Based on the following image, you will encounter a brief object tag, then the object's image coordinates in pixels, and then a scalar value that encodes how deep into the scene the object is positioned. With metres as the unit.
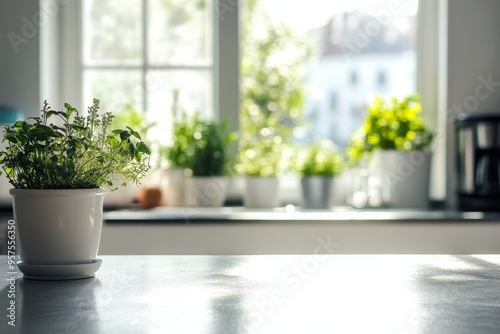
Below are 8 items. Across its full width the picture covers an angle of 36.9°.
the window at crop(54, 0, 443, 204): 3.36
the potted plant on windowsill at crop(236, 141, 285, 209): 3.11
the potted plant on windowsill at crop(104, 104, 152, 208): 3.07
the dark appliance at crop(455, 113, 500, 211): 2.81
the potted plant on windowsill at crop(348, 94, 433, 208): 3.12
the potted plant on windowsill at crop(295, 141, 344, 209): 3.10
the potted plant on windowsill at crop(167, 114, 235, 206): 3.12
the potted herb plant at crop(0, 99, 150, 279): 1.04
